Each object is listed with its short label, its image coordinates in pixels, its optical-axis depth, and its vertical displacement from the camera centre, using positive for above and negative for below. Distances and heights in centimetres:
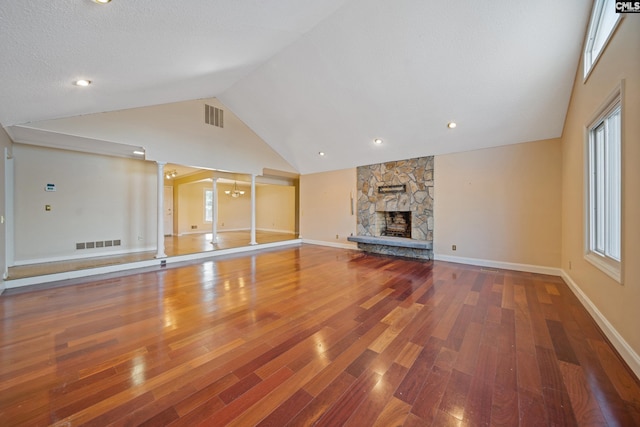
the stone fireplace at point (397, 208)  582 +15
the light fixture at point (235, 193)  917 +76
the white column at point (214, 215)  761 -6
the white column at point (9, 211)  422 +3
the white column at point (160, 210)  528 +7
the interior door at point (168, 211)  921 +8
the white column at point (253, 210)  722 +10
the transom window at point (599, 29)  235 +198
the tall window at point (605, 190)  244 +27
